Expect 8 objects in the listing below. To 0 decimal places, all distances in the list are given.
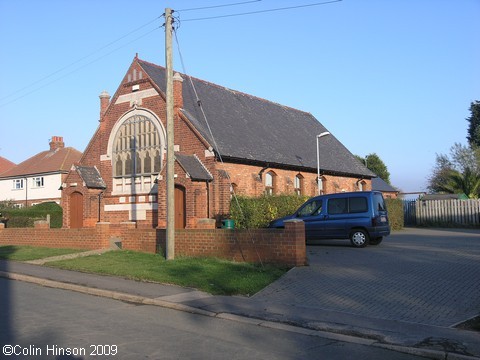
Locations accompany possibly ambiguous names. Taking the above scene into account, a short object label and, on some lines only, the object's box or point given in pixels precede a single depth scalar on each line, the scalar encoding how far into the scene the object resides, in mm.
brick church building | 22094
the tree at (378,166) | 67250
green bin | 17156
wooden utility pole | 14454
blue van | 17547
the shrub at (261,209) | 20109
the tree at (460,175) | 38000
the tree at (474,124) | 48719
